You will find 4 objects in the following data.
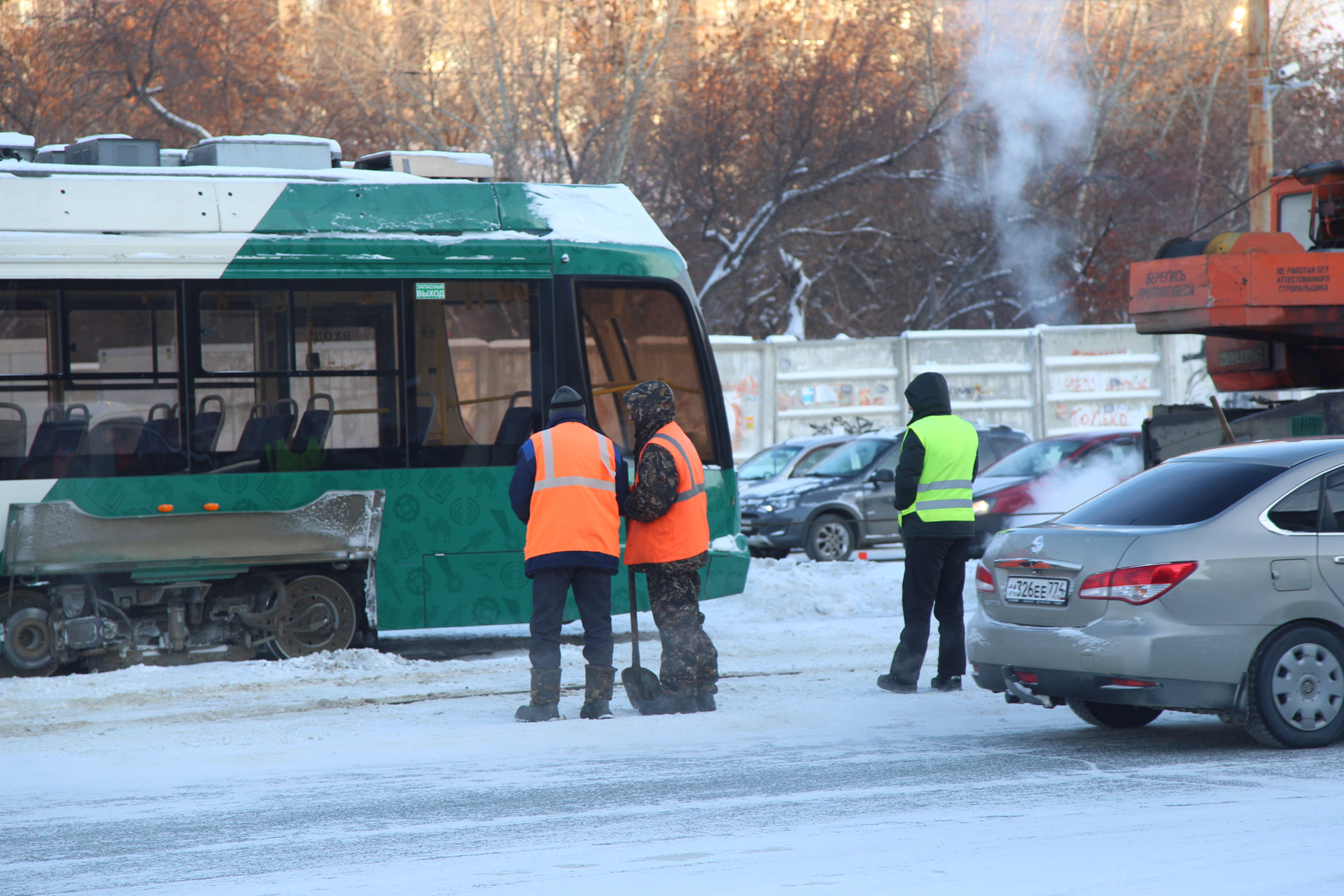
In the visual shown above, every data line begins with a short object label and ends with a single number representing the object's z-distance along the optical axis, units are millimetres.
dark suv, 34094
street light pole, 38250
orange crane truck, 22703
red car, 31297
